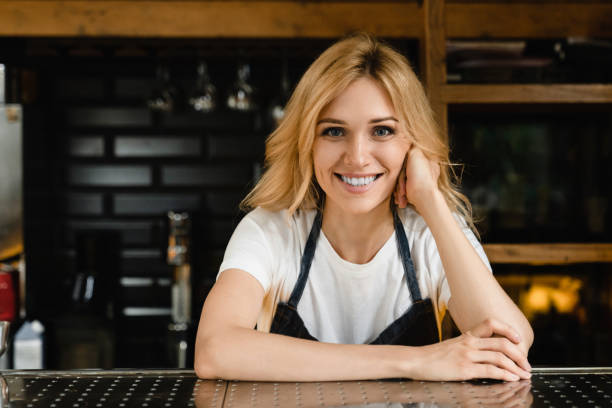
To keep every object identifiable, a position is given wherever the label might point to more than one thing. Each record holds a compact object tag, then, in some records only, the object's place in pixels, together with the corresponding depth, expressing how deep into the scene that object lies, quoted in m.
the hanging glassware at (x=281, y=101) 2.53
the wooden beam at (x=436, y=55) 1.95
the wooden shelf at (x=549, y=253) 2.00
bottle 2.46
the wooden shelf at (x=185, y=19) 2.04
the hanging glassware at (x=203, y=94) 2.56
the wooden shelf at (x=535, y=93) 1.98
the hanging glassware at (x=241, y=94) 2.55
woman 1.34
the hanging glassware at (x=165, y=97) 2.60
